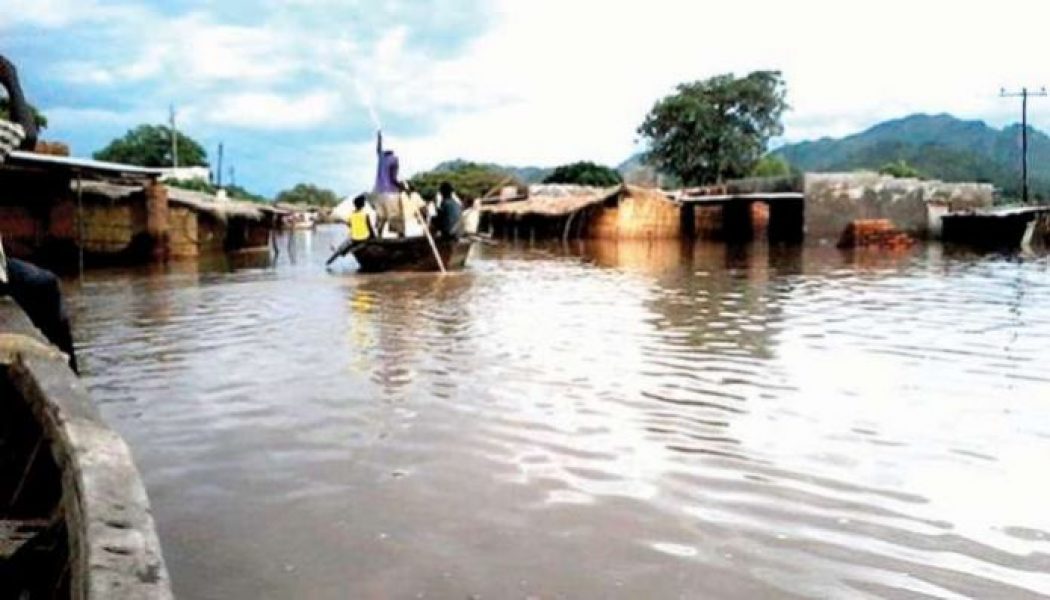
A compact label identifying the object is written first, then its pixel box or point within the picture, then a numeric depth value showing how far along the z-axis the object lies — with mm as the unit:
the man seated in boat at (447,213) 18328
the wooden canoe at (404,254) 18141
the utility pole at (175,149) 53491
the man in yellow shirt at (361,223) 18719
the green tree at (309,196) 93438
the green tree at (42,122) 33106
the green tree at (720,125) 50500
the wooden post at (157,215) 21688
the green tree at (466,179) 55053
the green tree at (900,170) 47531
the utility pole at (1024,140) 38531
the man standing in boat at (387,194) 19719
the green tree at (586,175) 64062
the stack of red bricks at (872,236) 30125
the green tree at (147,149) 60812
